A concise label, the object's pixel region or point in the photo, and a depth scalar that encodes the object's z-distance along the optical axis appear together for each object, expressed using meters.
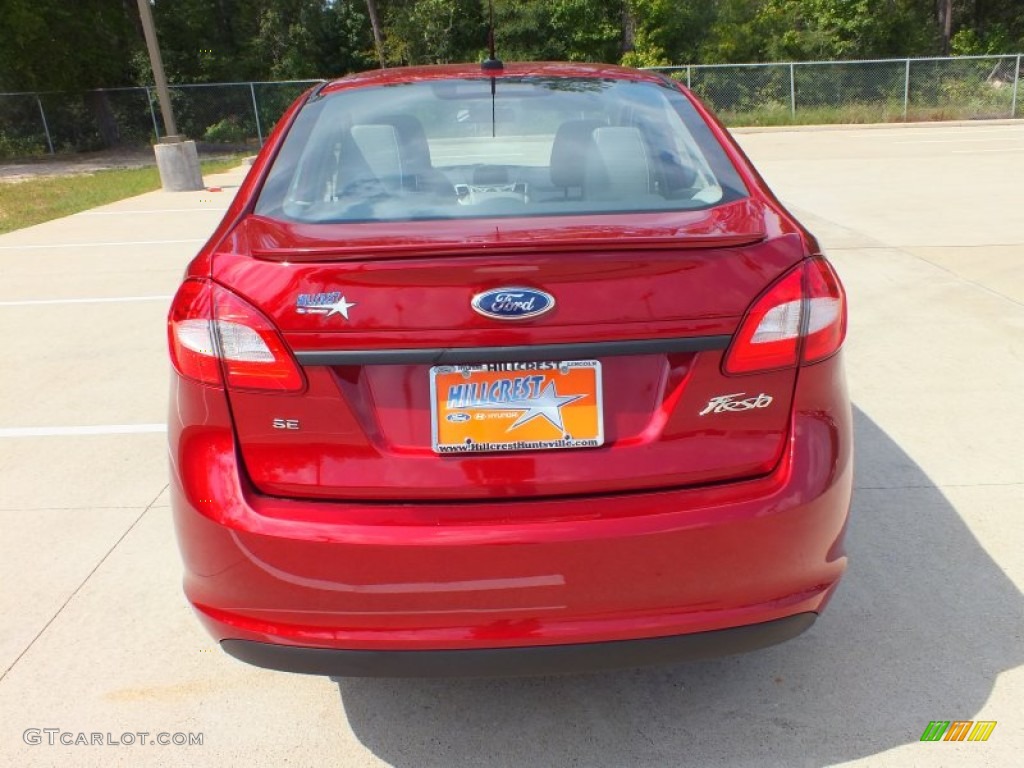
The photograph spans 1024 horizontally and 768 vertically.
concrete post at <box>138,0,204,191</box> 14.59
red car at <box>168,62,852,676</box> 1.86
